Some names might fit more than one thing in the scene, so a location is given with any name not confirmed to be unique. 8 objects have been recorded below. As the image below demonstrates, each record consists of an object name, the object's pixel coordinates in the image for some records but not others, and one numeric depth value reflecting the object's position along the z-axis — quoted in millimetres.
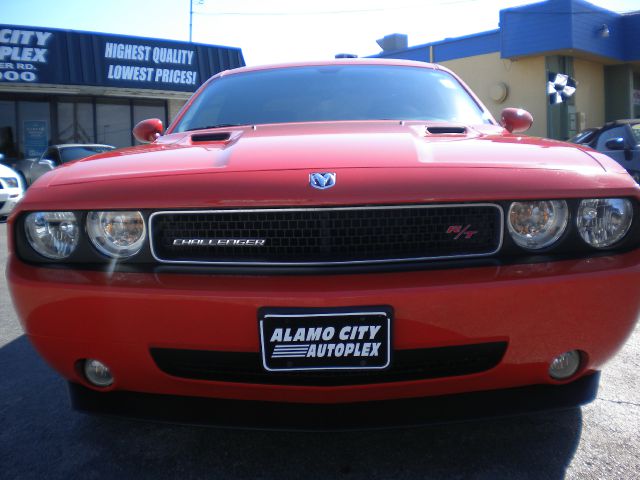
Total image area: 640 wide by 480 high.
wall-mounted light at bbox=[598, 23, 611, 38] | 17281
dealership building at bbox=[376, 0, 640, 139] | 16531
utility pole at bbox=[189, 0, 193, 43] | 32188
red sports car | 1584
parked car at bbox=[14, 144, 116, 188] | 11805
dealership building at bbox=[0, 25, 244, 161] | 16281
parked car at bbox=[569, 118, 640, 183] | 8148
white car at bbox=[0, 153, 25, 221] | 9430
